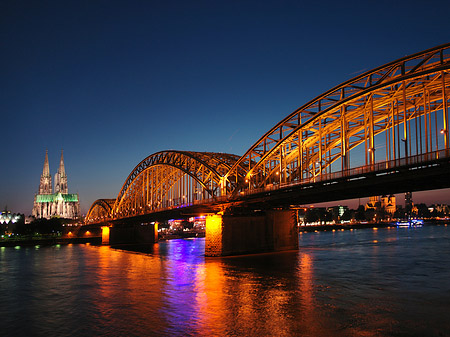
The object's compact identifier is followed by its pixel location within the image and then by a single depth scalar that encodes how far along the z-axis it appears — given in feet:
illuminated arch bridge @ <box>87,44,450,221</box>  118.93
